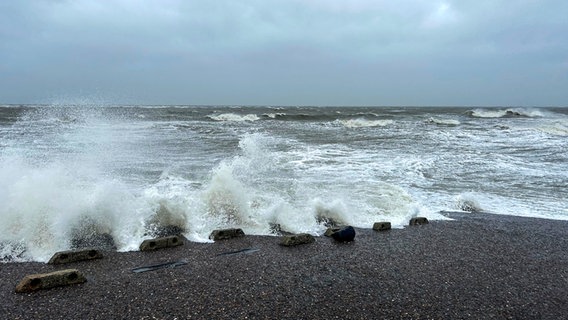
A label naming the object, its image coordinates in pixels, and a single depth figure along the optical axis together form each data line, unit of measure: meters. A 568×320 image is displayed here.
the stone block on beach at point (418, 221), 5.57
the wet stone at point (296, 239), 4.45
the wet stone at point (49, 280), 3.07
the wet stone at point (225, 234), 4.61
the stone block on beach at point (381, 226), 5.25
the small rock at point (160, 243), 4.16
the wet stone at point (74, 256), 3.74
